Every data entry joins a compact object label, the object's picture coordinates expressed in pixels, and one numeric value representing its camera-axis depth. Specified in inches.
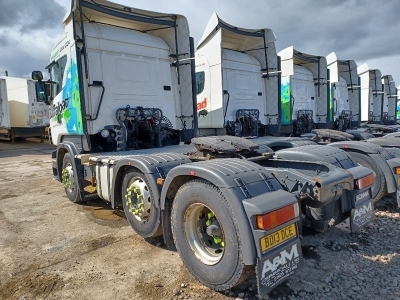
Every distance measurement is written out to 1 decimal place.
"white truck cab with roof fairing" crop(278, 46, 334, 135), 372.2
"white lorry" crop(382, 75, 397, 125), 667.4
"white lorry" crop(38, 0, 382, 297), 92.5
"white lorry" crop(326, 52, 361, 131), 475.2
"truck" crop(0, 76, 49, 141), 642.2
